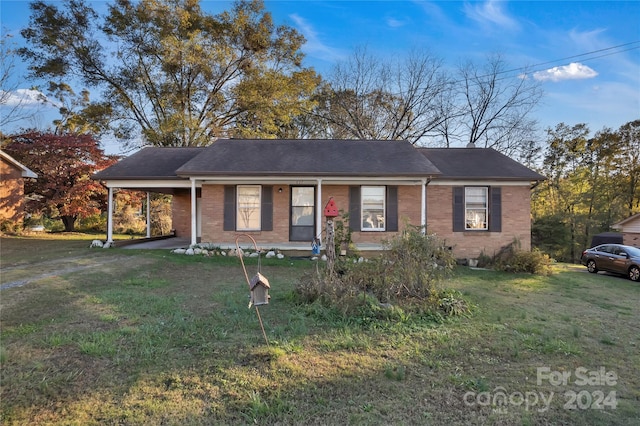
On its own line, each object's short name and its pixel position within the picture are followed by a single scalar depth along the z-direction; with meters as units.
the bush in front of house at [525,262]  11.48
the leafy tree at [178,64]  21.83
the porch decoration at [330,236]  6.06
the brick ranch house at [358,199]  12.45
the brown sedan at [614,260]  13.07
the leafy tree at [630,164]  27.34
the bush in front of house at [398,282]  5.61
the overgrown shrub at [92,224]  21.70
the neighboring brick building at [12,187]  16.42
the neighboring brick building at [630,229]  21.30
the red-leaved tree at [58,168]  17.62
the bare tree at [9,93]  19.31
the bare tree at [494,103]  23.03
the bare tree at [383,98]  24.02
